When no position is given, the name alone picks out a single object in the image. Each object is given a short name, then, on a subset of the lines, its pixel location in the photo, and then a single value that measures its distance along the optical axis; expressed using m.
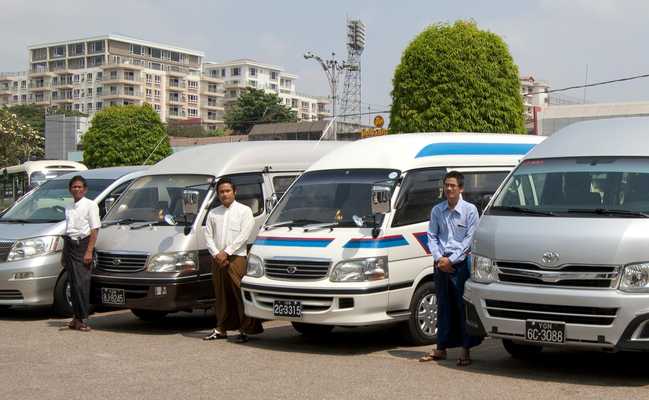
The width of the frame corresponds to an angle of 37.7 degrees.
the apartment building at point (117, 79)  142.12
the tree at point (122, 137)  61.19
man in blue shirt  9.30
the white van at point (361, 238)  9.85
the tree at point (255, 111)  93.75
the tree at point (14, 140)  65.44
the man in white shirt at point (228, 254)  11.01
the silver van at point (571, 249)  7.72
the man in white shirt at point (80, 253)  11.74
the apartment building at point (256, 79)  162.75
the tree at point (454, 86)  22.94
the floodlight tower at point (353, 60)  57.59
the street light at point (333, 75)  49.80
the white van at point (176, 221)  11.48
